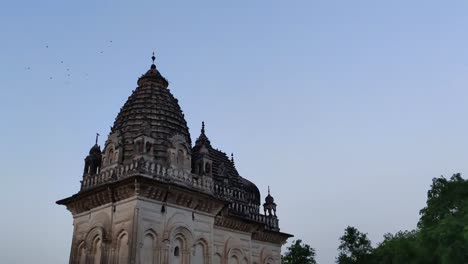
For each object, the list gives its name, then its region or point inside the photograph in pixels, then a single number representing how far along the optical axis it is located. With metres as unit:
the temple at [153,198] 20.89
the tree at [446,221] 23.84
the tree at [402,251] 29.14
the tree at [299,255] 45.69
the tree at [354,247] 43.41
